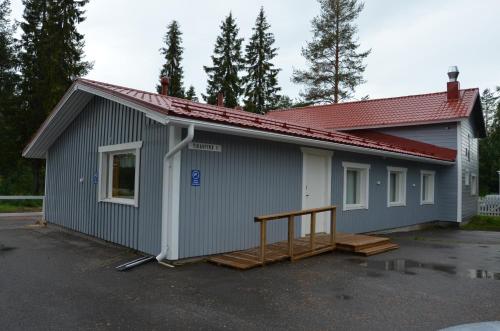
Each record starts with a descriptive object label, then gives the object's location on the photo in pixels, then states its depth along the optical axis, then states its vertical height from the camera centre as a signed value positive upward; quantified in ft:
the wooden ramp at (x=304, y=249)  22.21 -4.59
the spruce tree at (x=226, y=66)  105.81 +30.52
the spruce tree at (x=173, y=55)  105.40 +32.91
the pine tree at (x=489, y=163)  100.94 +5.25
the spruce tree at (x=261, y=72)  108.78 +30.06
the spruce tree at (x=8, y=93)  72.08 +14.84
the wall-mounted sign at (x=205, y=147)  22.08 +1.73
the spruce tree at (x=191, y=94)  125.47 +26.71
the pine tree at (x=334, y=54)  91.56 +29.97
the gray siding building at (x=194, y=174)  21.88 +0.26
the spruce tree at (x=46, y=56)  71.82 +22.17
